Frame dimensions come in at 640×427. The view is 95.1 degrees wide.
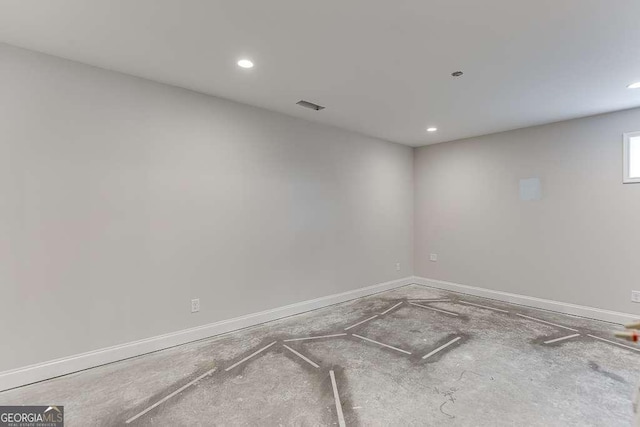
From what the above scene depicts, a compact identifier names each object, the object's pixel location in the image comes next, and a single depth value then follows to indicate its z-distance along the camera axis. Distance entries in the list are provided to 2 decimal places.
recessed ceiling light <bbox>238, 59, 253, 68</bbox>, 2.43
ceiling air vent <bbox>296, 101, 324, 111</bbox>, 3.37
